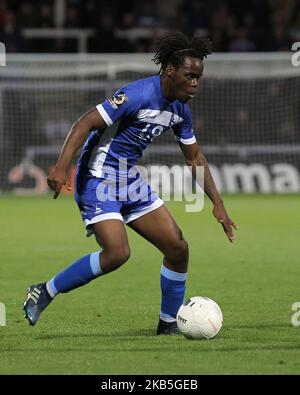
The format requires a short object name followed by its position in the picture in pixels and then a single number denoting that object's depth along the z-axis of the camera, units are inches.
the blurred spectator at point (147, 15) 930.7
